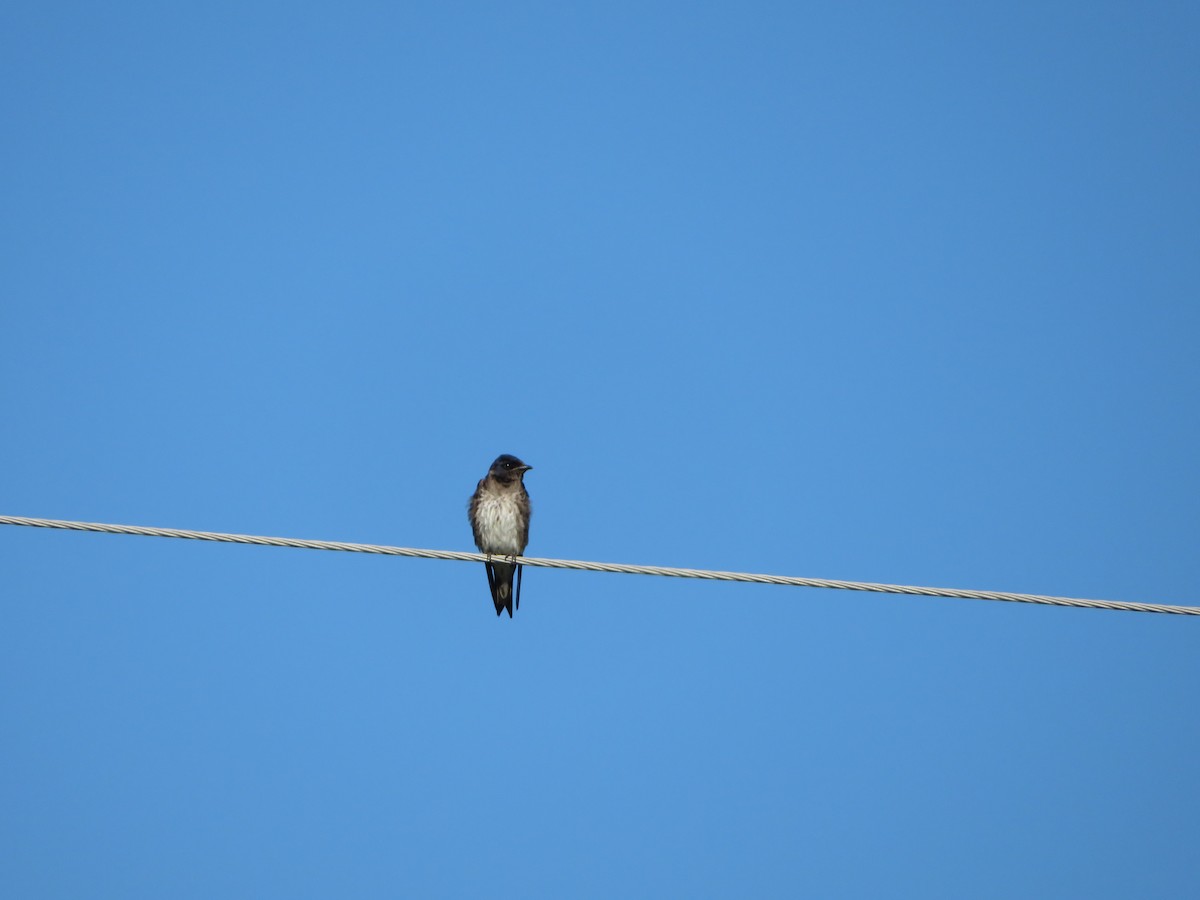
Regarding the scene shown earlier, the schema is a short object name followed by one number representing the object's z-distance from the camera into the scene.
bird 24.37
